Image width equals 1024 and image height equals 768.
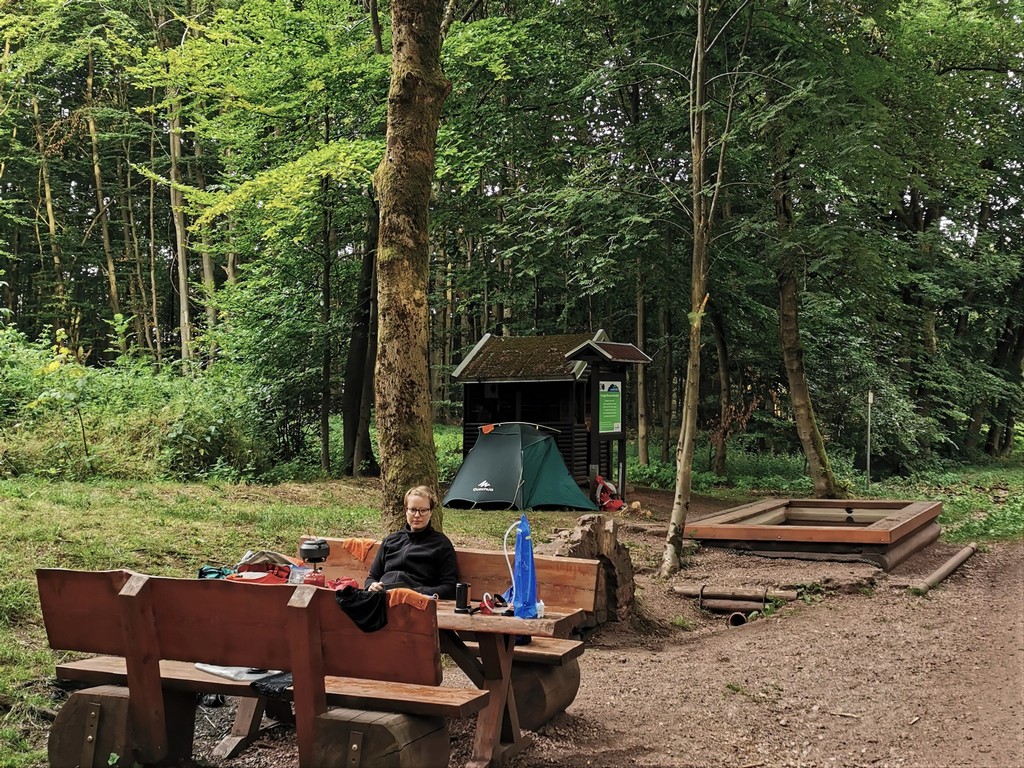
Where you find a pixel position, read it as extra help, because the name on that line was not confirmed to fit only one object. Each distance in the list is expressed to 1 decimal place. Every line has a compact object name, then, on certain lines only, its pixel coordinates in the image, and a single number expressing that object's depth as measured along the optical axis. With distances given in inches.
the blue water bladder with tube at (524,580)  170.9
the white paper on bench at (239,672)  165.0
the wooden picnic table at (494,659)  160.7
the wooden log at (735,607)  354.6
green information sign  661.8
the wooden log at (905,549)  403.2
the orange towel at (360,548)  226.1
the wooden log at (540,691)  189.5
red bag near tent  642.8
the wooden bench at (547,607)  189.0
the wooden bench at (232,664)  139.7
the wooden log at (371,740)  136.5
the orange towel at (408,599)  138.7
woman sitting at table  199.3
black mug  170.1
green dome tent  605.0
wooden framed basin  410.3
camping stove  197.5
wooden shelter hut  636.1
